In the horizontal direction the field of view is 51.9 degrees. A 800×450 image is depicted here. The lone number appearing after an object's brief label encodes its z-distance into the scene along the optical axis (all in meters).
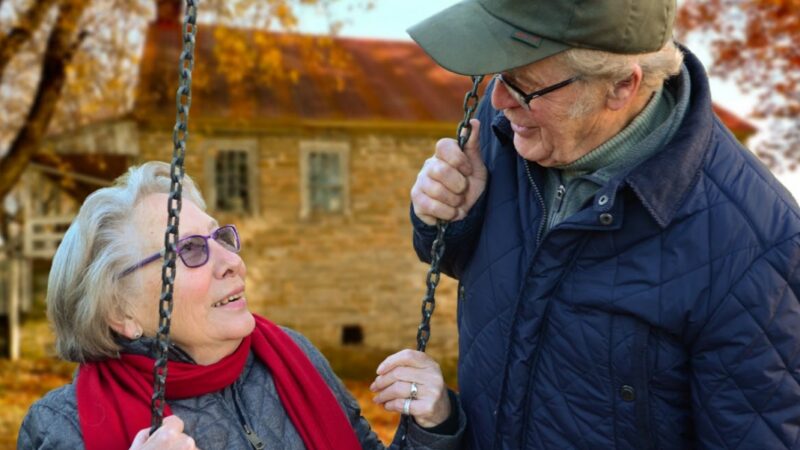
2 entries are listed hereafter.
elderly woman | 2.24
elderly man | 1.84
